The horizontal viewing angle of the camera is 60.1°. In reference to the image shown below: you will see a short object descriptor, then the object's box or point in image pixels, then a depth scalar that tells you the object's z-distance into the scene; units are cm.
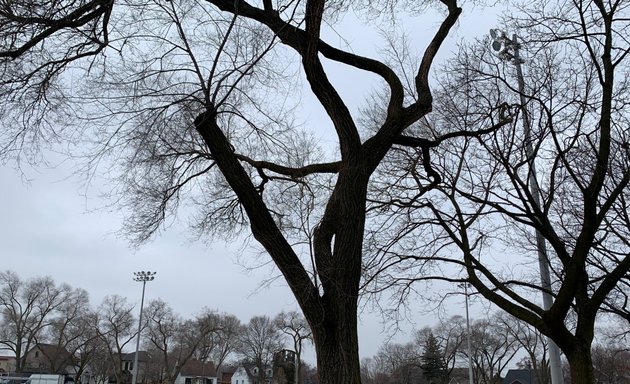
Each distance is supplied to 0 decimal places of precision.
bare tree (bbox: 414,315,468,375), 6782
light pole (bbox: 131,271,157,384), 4722
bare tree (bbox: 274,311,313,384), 6834
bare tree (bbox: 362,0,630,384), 938
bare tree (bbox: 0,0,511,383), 606
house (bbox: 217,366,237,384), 10859
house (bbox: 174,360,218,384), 9831
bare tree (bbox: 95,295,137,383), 6550
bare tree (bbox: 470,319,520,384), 7094
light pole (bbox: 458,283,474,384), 3478
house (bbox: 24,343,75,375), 7369
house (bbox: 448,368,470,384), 7728
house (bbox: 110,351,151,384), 9172
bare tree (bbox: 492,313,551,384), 6576
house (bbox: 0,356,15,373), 10294
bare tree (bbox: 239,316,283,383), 8506
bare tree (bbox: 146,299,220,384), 6656
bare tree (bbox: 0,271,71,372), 7144
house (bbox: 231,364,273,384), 8850
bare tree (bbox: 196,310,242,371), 7245
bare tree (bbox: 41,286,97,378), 7225
